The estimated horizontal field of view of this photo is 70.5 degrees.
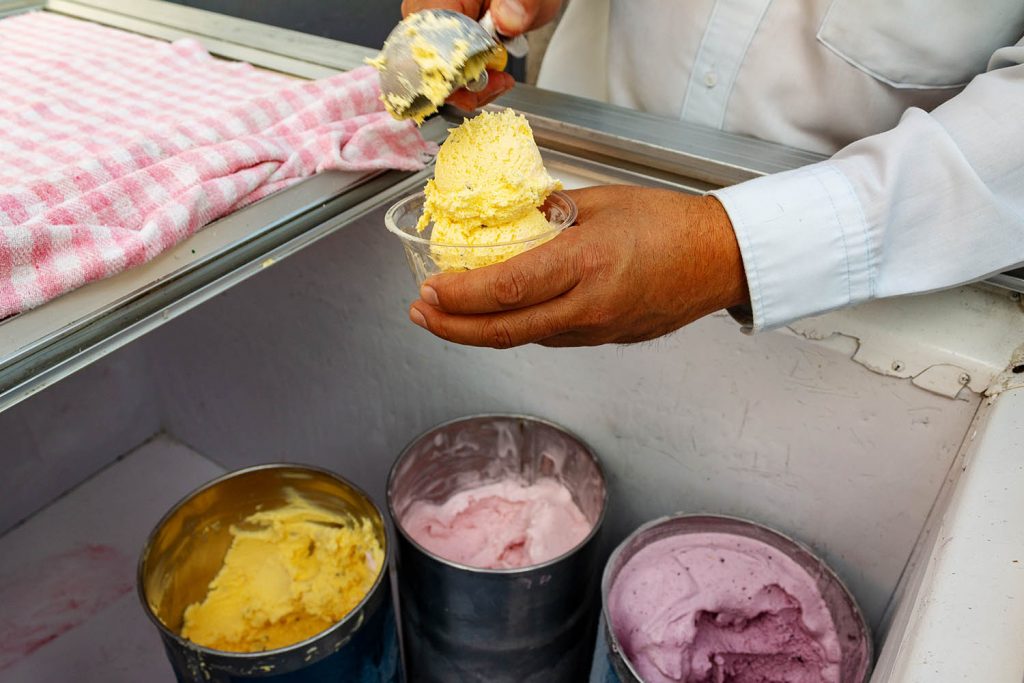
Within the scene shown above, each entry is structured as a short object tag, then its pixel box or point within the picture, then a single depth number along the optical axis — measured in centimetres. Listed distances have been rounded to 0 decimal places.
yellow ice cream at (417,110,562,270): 64
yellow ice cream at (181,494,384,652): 101
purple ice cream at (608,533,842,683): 83
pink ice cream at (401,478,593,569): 101
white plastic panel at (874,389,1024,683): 44
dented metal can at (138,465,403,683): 81
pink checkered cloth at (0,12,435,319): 64
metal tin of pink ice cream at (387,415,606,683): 91
